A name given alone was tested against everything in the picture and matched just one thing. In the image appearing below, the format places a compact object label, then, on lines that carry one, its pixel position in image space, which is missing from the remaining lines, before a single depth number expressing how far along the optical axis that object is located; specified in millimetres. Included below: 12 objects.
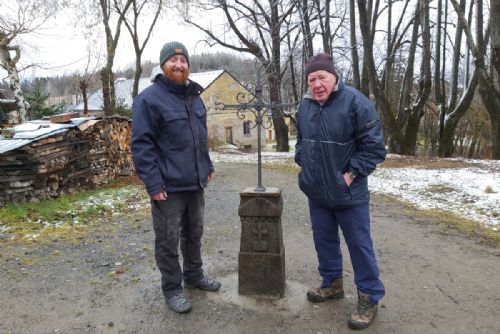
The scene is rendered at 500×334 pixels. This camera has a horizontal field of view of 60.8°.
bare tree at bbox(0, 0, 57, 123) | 15062
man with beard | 3057
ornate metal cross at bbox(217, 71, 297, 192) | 3571
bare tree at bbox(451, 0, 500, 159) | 11805
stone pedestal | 3434
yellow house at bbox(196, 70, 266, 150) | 32156
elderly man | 2953
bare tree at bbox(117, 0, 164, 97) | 20984
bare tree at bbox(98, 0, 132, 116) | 18945
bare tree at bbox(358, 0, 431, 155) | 13125
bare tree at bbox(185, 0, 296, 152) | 17938
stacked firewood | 6652
